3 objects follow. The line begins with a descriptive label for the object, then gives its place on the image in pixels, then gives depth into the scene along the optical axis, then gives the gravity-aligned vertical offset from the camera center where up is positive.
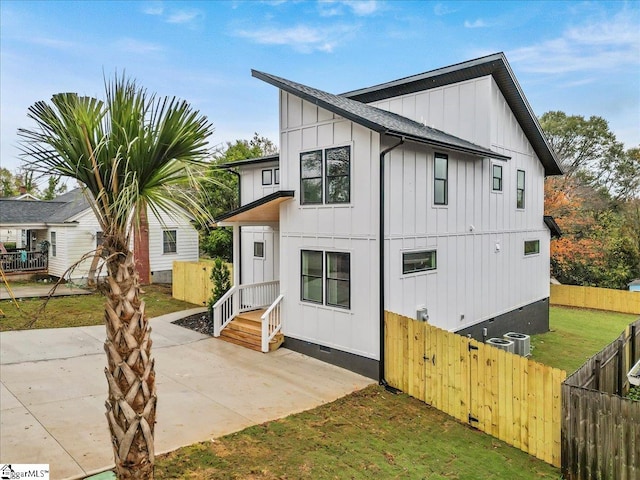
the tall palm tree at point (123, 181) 3.45 +0.41
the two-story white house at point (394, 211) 9.41 +0.47
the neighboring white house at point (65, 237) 21.06 -0.40
